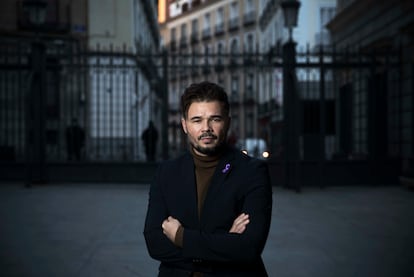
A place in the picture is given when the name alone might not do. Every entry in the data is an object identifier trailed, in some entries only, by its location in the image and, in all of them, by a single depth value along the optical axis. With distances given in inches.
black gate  440.5
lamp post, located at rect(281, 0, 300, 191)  434.0
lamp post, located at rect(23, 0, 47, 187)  457.4
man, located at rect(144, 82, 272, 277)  86.3
